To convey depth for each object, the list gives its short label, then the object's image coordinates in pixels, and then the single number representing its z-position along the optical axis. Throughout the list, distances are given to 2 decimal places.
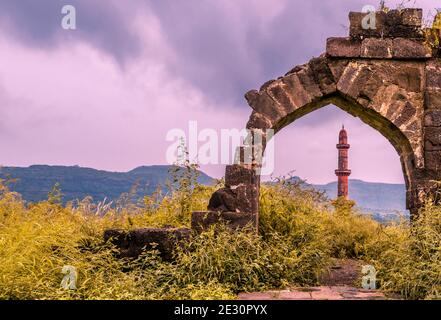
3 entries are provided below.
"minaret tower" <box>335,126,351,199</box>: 23.14
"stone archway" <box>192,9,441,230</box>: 7.21
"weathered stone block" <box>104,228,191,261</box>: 6.55
